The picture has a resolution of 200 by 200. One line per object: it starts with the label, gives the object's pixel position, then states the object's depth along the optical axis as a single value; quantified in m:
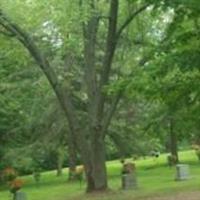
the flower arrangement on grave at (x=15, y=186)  22.34
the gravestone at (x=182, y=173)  27.58
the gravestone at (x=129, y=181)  25.00
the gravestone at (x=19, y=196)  21.67
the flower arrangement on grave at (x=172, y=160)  42.11
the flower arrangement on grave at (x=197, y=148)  41.13
